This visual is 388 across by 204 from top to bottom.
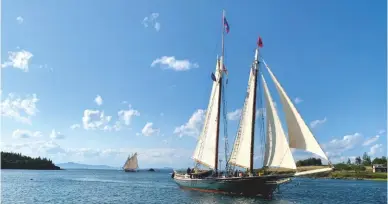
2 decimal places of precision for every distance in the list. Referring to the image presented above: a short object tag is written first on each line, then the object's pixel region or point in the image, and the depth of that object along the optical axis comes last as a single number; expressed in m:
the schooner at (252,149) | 44.16
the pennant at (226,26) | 68.75
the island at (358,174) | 153.50
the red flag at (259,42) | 56.53
